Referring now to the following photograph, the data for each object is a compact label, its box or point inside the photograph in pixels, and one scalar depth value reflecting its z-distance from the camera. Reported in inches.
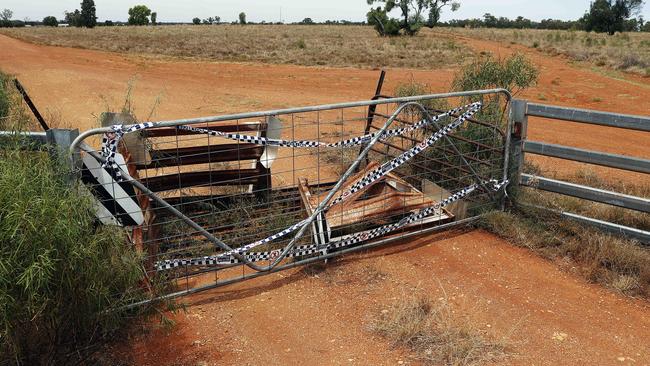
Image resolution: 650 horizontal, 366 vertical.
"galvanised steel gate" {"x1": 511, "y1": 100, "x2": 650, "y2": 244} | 220.7
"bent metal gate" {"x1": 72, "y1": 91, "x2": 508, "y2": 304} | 182.1
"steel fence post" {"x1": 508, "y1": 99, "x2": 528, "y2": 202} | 250.2
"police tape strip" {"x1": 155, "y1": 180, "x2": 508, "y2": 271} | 190.7
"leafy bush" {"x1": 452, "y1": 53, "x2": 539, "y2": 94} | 422.0
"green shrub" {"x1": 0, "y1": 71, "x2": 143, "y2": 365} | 123.5
